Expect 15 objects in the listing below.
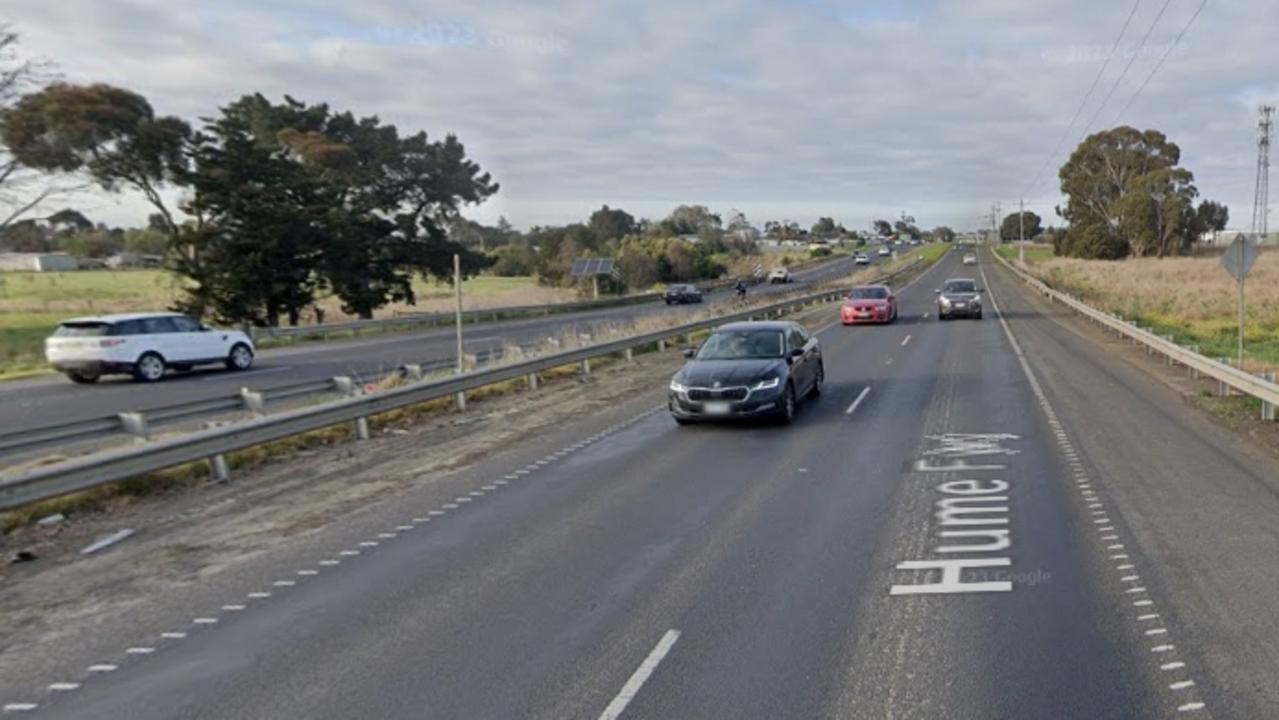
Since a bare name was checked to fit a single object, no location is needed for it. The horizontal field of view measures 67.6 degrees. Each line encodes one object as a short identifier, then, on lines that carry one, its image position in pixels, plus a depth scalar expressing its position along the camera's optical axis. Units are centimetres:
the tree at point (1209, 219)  9221
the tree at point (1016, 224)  19425
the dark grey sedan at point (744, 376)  1281
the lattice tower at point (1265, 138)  7138
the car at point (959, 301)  3478
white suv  2214
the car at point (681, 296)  5766
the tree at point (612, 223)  13975
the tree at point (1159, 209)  8788
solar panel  6400
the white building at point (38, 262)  9894
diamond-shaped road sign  1797
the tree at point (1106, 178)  9431
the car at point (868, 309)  3344
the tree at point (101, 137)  3262
